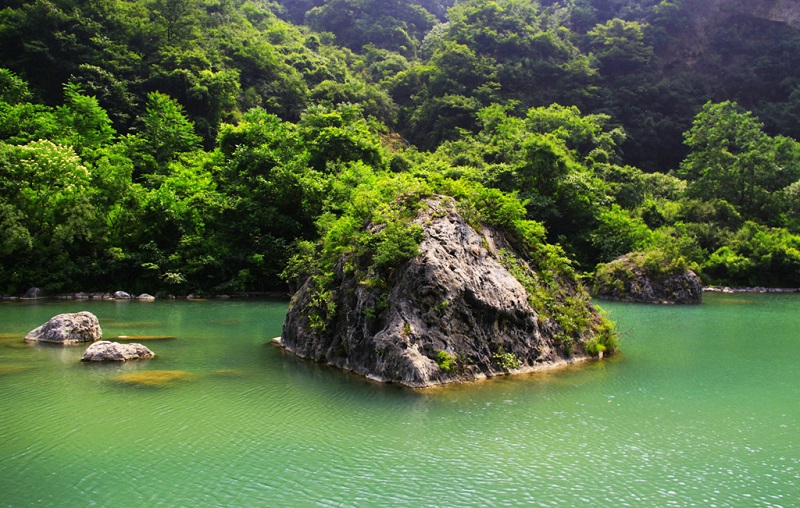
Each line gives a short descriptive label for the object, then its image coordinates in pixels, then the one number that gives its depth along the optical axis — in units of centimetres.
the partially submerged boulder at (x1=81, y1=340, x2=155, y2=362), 1523
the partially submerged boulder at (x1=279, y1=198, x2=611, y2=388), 1330
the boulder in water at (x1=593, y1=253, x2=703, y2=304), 3312
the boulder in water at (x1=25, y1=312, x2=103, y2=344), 1759
